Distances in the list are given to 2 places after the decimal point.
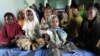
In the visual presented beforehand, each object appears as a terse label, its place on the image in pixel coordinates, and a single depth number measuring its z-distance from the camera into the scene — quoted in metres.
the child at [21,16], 1.80
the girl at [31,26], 1.68
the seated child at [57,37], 1.58
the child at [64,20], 1.77
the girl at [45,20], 1.69
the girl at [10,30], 1.67
